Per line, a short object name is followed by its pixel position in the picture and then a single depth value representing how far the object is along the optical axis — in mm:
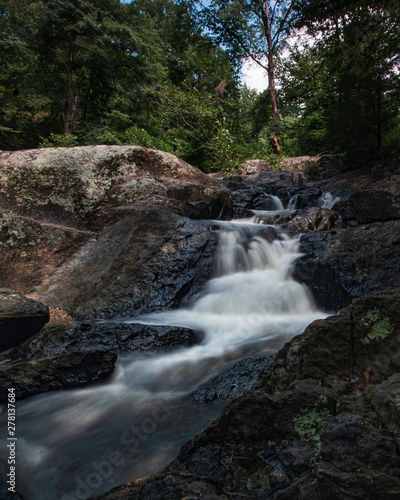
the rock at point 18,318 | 3740
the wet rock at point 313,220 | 6852
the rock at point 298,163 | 14208
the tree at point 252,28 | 17484
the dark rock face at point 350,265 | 4176
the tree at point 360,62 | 8758
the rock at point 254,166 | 15123
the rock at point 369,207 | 6758
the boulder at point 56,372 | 2750
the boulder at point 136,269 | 4602
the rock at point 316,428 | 1137
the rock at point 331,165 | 12603
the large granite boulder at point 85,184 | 6383
